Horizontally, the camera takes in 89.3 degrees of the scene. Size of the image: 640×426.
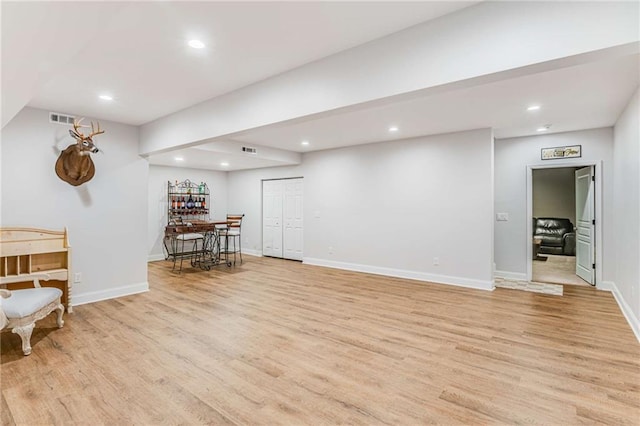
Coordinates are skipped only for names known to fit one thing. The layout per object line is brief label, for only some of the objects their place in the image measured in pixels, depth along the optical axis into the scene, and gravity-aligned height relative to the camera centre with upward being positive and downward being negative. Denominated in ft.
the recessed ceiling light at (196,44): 7.93 +4.15
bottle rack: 27.56 +0.85
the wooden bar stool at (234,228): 25.18 -1.52
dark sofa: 28.58 -2.22
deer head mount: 13.42 +2.20
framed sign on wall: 17.49 +3.23
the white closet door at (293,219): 26.17 -0.69
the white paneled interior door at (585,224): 17.62 -0.79
